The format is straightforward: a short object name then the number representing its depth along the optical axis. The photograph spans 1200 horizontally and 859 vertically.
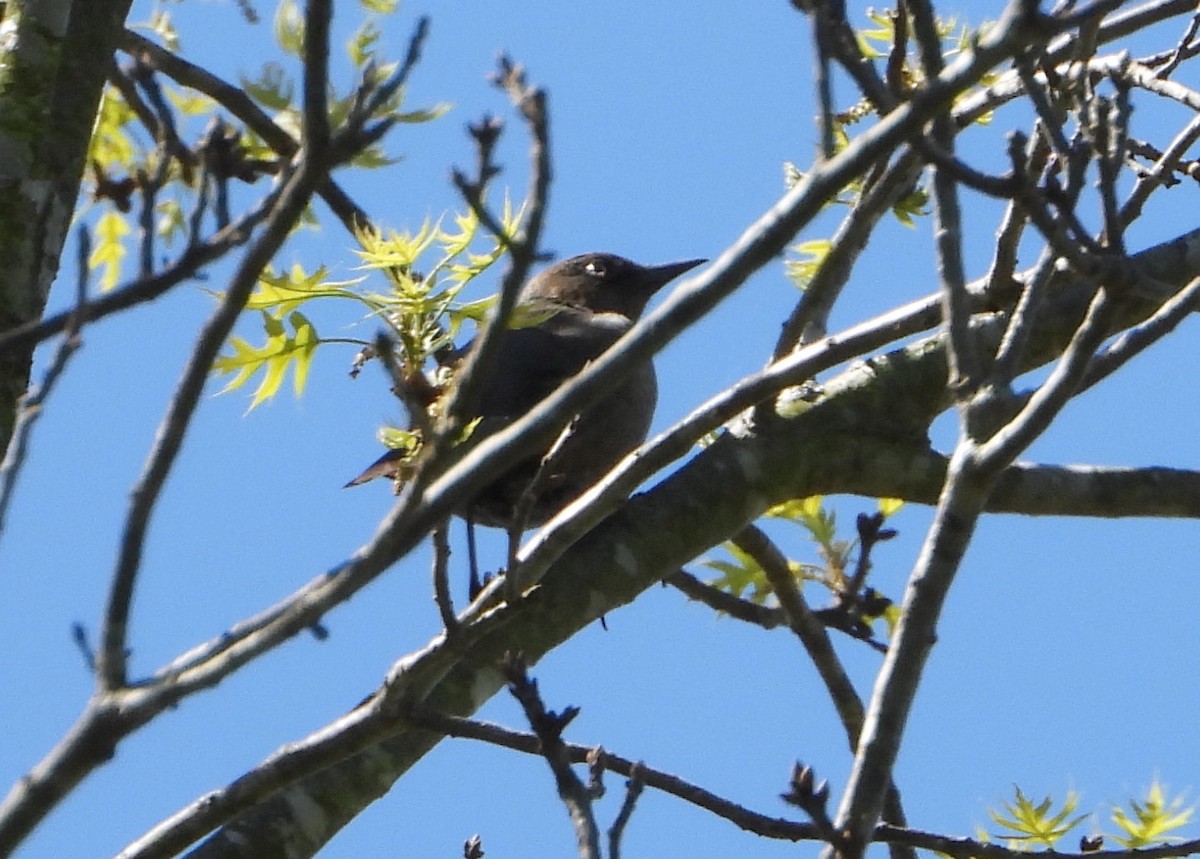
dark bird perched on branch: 10.63
